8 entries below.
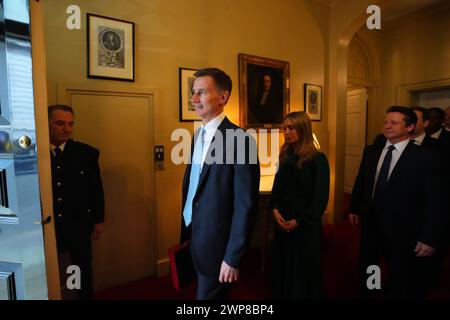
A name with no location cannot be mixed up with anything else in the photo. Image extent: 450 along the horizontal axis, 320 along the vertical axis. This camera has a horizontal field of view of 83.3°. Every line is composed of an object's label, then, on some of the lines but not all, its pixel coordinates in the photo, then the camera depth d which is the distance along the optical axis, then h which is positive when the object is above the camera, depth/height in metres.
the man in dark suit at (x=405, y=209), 1.63 -0.51
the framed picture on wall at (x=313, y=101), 3.68 +0.52
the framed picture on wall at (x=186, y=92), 2.54 +0.45
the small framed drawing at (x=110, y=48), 2.12 +0.77
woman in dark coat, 1.81 -0.57
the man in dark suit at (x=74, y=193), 1.67 -0.38
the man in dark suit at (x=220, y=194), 1.22 -0.29
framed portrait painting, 3.05 +0.57
